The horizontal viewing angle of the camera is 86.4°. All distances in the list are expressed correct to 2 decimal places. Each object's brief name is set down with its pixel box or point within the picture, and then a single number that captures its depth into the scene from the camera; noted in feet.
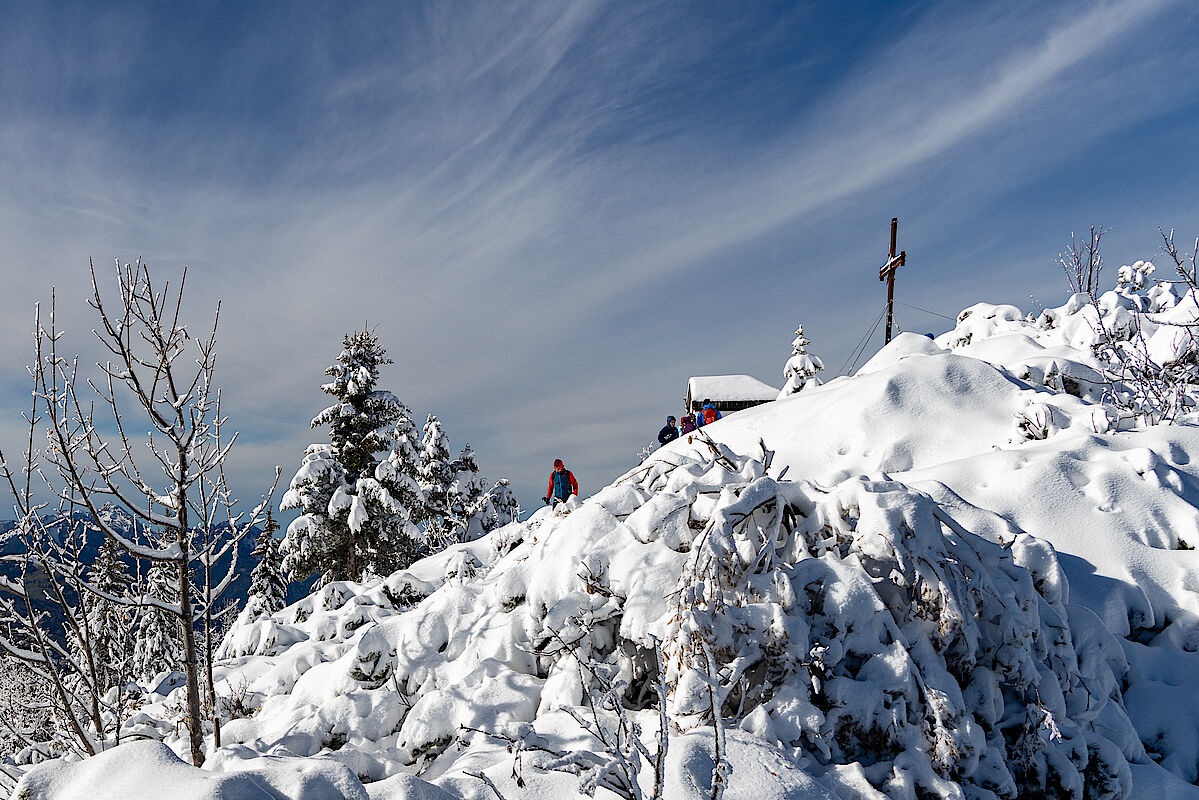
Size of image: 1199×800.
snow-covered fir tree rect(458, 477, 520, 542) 70.44
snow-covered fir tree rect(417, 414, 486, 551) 73.67
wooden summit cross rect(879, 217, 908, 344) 66.95
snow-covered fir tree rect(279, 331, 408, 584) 61.98
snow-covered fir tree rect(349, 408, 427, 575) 62.34
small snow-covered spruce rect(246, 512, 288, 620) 64.13
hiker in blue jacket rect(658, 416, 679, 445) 54.29
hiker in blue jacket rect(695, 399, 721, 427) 54.70
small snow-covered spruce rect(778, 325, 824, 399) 82.43
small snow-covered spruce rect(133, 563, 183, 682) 63.83
